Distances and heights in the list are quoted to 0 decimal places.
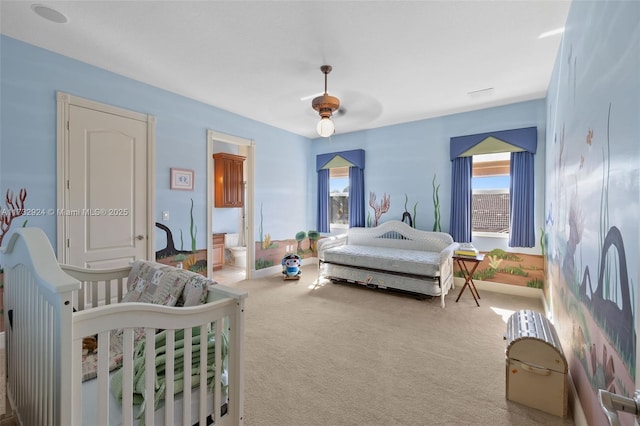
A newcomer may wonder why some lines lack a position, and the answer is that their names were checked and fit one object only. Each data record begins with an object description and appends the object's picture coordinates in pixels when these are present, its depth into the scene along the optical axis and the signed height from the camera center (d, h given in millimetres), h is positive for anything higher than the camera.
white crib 896 -522
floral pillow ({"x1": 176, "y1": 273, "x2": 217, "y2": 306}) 1461 -424
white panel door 2848 +202
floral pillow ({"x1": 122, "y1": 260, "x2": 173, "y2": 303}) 1669 -433
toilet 5606 -825
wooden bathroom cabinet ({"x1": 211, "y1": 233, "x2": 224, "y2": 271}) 5387 -794
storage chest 1696 -968
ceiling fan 2896 +1050
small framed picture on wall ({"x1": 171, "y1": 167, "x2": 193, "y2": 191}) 3627 +384
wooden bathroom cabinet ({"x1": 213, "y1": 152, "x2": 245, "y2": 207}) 5508 +592
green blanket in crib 1182 -712
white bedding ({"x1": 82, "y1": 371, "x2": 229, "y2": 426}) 1113 -809
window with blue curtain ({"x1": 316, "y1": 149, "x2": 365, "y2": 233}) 5230 +542
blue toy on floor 4664 -946
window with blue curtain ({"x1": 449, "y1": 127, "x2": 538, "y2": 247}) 3740 +456
